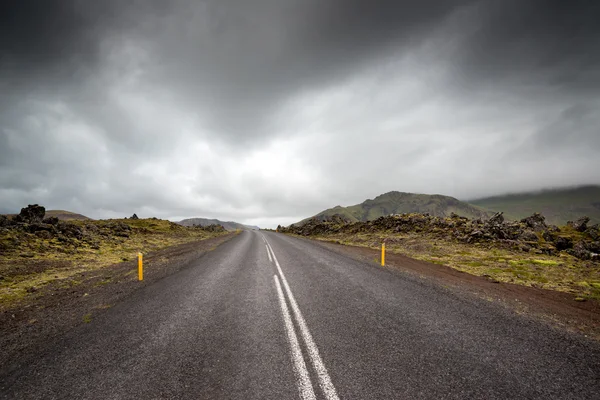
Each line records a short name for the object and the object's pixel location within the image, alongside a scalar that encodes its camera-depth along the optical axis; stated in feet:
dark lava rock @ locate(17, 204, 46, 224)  77.97
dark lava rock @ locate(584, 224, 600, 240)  59.69
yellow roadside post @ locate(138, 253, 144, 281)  36.10
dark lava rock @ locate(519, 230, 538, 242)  62.47
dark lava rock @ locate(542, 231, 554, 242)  63.26
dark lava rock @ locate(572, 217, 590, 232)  68.08
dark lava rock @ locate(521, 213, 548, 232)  74.46
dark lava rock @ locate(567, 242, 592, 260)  48.19
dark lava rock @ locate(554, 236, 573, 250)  56.44
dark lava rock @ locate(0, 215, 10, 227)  67.56
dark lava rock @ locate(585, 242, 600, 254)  50.75
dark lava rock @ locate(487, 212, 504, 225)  77.35
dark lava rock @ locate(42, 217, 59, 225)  75.92
